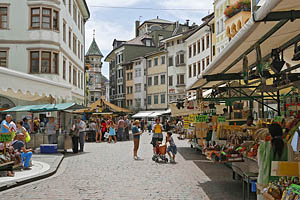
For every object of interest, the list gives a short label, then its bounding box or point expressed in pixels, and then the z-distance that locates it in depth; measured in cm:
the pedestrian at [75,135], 1922
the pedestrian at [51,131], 1897
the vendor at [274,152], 569
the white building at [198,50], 4559
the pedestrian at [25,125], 2008
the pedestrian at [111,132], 2795
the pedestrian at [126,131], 3126
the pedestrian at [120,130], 2950
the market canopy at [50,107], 1968
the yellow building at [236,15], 2587
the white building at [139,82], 6925
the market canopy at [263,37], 499
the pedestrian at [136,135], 1630
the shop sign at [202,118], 1322
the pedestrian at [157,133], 1622
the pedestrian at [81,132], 1956
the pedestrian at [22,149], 1237
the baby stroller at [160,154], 1536
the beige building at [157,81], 6303
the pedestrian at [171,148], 1520
